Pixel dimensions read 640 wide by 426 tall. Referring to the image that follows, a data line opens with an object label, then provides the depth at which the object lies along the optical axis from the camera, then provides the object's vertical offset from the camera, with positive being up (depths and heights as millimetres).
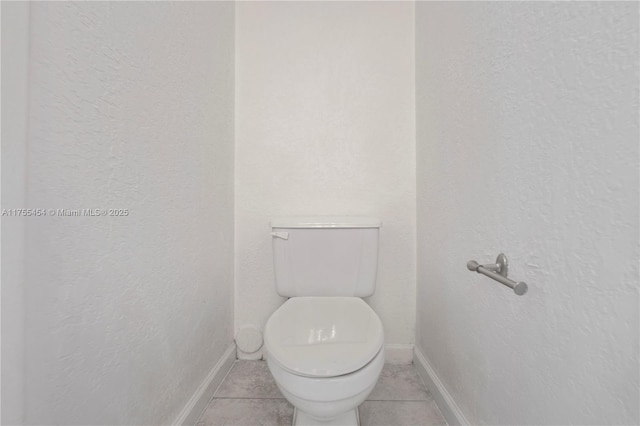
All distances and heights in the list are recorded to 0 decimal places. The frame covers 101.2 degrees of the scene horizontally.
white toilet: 683 -370
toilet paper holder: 640 -134
